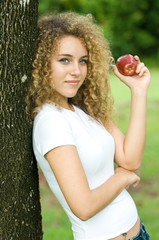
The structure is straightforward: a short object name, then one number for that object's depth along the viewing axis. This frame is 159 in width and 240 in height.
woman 2.10
